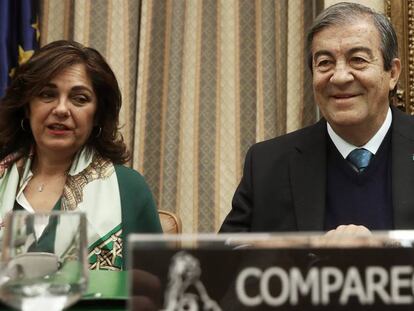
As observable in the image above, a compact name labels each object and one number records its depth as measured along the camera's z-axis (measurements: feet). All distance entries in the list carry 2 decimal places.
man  9.32
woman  9.82
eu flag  11.94
